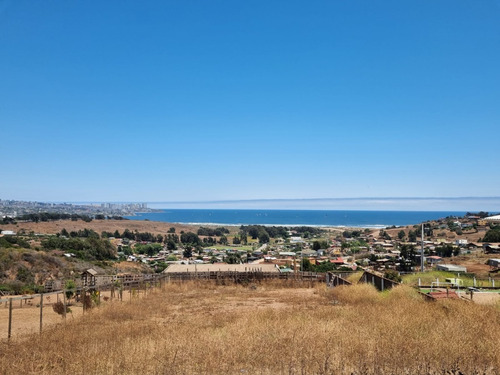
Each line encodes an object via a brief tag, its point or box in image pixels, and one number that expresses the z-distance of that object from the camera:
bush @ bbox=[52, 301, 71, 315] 16.52
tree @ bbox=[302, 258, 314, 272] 38.58
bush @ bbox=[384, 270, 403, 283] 22.73
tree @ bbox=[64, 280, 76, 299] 21.99
